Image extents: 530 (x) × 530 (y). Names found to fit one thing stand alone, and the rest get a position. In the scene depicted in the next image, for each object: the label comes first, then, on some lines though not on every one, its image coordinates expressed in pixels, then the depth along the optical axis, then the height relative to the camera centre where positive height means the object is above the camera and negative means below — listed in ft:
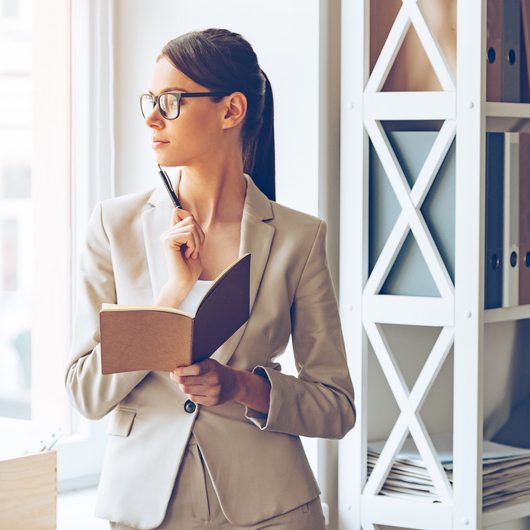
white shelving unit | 10.80 -0.11
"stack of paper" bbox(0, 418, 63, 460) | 10.25 -1.15
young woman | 7.82 -0.36
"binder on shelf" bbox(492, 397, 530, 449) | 12.72 -1.35
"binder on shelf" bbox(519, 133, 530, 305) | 11.87 +0.27
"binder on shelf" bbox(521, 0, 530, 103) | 11.84 +1.45
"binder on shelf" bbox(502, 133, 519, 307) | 11.63 +0.26
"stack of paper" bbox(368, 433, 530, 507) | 11.47 -1.52
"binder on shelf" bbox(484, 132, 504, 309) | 11.53 +0.24
